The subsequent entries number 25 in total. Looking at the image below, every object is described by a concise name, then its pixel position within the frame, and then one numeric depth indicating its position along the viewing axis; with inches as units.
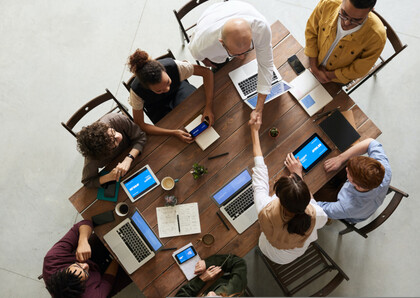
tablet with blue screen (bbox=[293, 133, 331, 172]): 90.2
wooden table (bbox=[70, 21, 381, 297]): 86.1
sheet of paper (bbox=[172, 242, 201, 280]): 84.5
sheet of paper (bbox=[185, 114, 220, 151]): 92.0
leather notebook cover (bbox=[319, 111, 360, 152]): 90.1
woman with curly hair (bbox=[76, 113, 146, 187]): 80.6
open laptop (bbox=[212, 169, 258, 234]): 87.0
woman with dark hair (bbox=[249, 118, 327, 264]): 67.5
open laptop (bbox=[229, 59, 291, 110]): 94.0
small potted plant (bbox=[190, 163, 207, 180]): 88.0
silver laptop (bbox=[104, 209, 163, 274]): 85.9
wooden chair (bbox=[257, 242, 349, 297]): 94.1
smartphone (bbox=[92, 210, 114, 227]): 88.4
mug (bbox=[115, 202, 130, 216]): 88.4
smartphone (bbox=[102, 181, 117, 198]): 89.8
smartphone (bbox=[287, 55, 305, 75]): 95.8
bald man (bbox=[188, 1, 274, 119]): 79.2
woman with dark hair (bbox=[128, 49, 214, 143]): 82.0
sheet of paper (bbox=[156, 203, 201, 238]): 87.2
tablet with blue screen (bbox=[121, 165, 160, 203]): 90.3
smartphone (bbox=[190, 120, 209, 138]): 91.7
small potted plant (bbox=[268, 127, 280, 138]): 89.3
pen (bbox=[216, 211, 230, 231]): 86.9
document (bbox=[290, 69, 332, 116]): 92.8
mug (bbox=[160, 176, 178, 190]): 89.0
